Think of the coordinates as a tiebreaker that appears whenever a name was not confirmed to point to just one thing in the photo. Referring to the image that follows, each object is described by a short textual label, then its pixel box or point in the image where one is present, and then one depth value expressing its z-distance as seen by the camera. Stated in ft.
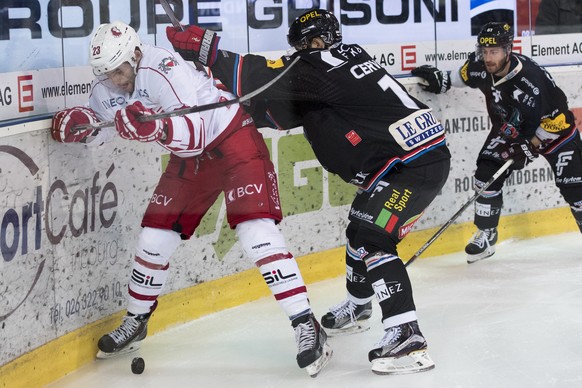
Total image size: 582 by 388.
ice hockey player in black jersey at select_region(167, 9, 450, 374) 22.27
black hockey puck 22.77
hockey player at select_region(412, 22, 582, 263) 31.53
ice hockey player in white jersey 21.76
